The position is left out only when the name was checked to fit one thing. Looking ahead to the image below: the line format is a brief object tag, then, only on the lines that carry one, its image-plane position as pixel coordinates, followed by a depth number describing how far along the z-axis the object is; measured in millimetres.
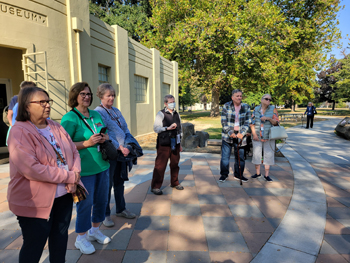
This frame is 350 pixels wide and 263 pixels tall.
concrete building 6551
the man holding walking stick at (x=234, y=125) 4723
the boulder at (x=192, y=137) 9141
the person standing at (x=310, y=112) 15747
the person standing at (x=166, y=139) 4187
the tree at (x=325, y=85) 48425
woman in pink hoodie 1649
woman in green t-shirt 2330
